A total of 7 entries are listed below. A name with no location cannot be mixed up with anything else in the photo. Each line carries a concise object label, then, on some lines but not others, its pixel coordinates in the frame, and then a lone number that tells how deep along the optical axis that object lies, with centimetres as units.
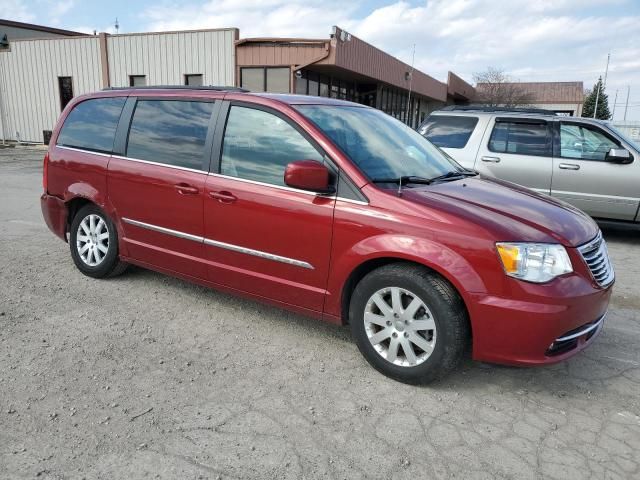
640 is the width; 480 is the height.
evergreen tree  7093
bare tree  4991
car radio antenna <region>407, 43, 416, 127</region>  3127
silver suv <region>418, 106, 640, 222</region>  686
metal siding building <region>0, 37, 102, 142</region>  2092
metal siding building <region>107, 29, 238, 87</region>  1806
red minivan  289
